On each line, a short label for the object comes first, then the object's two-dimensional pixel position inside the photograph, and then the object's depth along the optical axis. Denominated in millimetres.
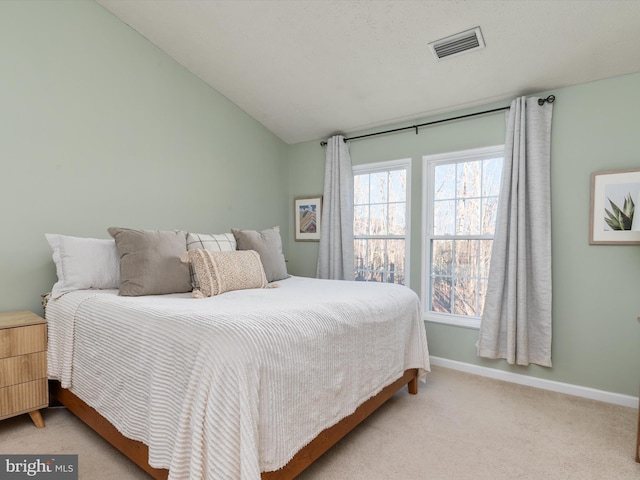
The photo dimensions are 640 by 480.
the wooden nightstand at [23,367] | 1887
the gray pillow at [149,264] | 2127
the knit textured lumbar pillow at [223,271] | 2164
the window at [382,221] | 3464
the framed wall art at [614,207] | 2371
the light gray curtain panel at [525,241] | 2629
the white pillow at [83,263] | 2158
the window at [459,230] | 3031
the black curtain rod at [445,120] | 2621
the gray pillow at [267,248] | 2832
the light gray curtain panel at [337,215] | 3650
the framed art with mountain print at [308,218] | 3979
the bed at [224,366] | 1156
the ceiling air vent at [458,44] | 2268
